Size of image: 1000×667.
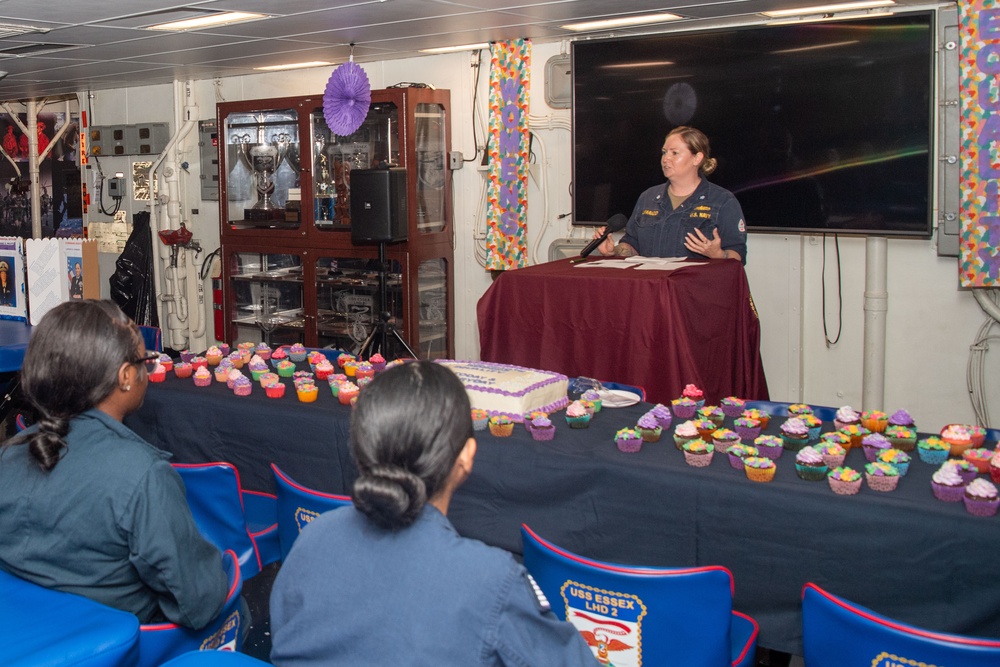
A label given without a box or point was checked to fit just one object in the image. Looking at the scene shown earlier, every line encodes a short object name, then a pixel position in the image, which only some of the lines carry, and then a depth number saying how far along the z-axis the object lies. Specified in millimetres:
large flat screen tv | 4672
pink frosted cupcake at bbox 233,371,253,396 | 3375
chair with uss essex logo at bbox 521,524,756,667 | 1832
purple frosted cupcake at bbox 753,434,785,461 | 2451
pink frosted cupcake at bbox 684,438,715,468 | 2422
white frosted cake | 2861
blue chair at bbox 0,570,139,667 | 1441
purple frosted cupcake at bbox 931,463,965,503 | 2117
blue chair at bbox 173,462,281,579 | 2604
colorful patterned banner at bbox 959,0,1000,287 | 4461
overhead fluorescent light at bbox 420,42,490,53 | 6207
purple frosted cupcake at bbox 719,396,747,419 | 2912
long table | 2082
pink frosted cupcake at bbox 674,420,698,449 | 2561
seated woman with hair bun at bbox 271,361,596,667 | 1235
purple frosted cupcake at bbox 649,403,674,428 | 2758
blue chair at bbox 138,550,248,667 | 1818
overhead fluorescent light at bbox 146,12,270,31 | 4848
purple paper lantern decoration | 5996
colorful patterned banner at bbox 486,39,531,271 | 6004
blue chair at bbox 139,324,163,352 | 4766
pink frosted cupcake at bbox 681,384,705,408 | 2962
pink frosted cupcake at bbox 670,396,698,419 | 2887
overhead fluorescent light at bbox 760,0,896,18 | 4754
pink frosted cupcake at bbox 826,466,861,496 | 2186
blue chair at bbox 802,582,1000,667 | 1536
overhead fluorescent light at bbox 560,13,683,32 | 5156
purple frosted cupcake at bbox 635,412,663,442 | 2638
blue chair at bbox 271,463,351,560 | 2355
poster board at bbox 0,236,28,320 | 5199
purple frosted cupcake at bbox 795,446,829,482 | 2301
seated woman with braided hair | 1841
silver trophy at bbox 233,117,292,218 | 7082
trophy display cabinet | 6371
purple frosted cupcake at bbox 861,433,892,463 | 2385
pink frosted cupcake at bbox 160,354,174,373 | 3797
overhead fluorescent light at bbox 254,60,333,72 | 6902
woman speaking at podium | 4574
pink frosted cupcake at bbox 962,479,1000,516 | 2033
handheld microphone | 4707
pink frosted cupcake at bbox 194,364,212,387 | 3510
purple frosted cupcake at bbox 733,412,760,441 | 2658
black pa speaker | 5953
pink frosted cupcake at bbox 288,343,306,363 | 3803
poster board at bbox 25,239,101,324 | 4809
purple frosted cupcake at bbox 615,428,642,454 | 2551
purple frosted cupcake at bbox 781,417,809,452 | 2512
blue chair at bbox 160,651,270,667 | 1412
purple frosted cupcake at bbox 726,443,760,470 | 2383
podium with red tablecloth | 3973
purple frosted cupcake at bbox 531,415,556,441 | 2682
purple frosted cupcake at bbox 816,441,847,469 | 2326
